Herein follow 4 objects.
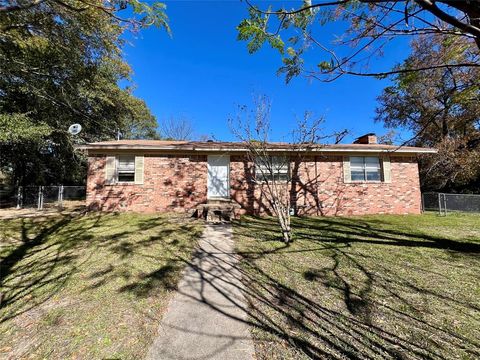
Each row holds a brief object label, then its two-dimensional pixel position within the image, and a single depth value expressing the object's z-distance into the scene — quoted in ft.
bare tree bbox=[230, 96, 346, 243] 19.95
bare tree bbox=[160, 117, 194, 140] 88.38
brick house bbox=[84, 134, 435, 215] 32.50
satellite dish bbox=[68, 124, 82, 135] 35.89
